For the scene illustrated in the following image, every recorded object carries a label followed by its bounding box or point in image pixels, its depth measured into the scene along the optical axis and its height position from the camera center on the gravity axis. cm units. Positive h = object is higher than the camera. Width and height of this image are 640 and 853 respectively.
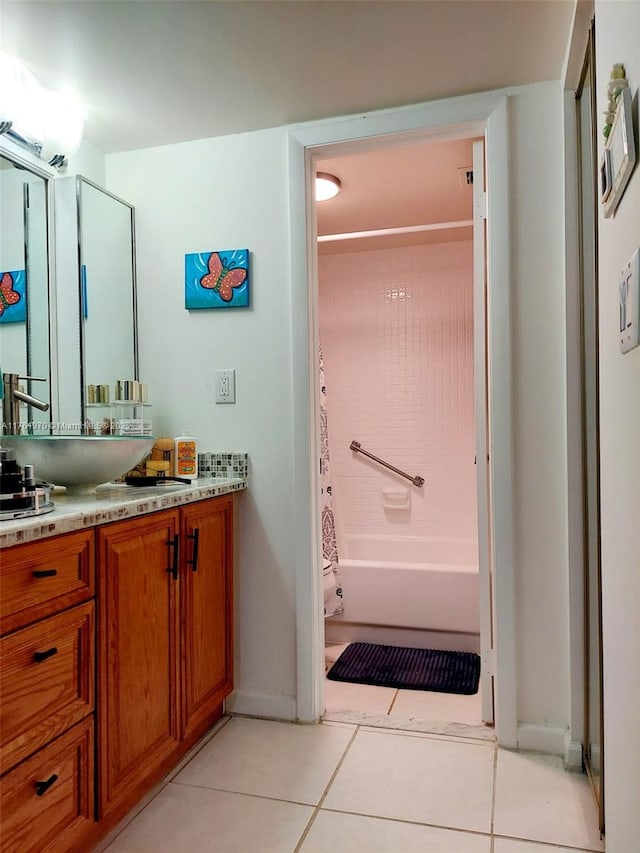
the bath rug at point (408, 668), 238 -105
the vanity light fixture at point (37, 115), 171 +96
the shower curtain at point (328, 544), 284 -61
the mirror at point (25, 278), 181 +47
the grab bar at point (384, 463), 350 -24
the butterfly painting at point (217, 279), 212 +52
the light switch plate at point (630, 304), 79 +16
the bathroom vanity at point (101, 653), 115 -54
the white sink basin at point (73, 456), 158 -8
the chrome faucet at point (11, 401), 169 +7
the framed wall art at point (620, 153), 83 +40
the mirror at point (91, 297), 200 +45
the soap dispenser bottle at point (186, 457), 204 -11
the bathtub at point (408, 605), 270 -85
